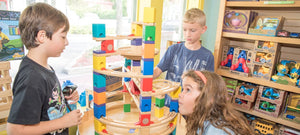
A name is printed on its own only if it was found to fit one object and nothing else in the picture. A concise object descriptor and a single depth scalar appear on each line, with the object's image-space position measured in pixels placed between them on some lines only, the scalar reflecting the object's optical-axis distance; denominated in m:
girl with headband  0.88
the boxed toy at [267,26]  1.83
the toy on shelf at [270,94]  1.90
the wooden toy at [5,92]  1.09
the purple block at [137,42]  1.35
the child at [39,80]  0.72
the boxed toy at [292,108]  1.83
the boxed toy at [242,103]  2.05
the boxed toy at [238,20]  1.95
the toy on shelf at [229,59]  2.16
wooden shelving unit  1.78
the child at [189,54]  1.41
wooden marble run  1.04
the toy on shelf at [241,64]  2.02
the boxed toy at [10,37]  1.12
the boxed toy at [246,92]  2.00
